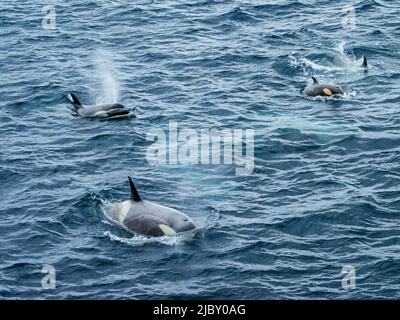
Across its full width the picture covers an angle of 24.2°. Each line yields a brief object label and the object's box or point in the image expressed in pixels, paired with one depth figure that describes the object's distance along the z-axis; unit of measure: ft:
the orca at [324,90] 130.52
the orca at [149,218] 94.43
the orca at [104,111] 127.85
